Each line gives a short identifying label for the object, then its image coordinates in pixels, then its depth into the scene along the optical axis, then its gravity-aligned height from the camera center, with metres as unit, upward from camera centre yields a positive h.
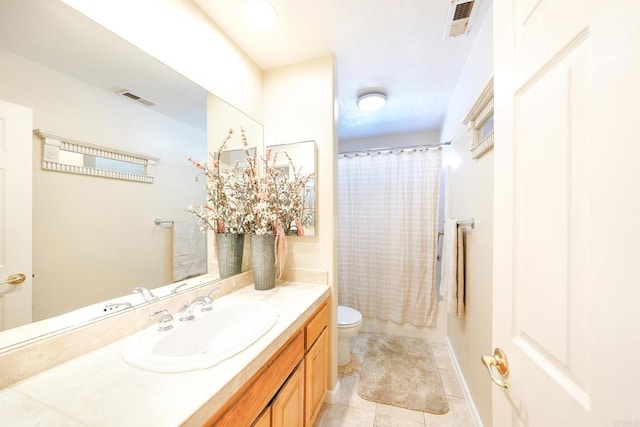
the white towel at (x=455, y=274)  1.73 -0.46
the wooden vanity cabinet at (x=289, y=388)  0.73 -0.71
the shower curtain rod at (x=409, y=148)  2.45 +0.72
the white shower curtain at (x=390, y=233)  2.52 -0.23
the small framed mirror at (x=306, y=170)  1.64 +0.30
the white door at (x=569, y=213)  0.34 +0.00
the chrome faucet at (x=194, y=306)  1.02 -0.44
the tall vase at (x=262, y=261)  1.48 -0.31
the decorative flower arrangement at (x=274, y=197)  1.43 +0.10
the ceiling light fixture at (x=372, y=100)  2.11 +1.04
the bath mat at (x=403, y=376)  1.66 -1.34
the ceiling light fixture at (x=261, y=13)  1.23 +1.10
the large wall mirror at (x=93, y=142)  0.74 +0.29
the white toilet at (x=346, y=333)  1.98 -1.03
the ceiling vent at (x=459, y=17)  1.21 +1.09
